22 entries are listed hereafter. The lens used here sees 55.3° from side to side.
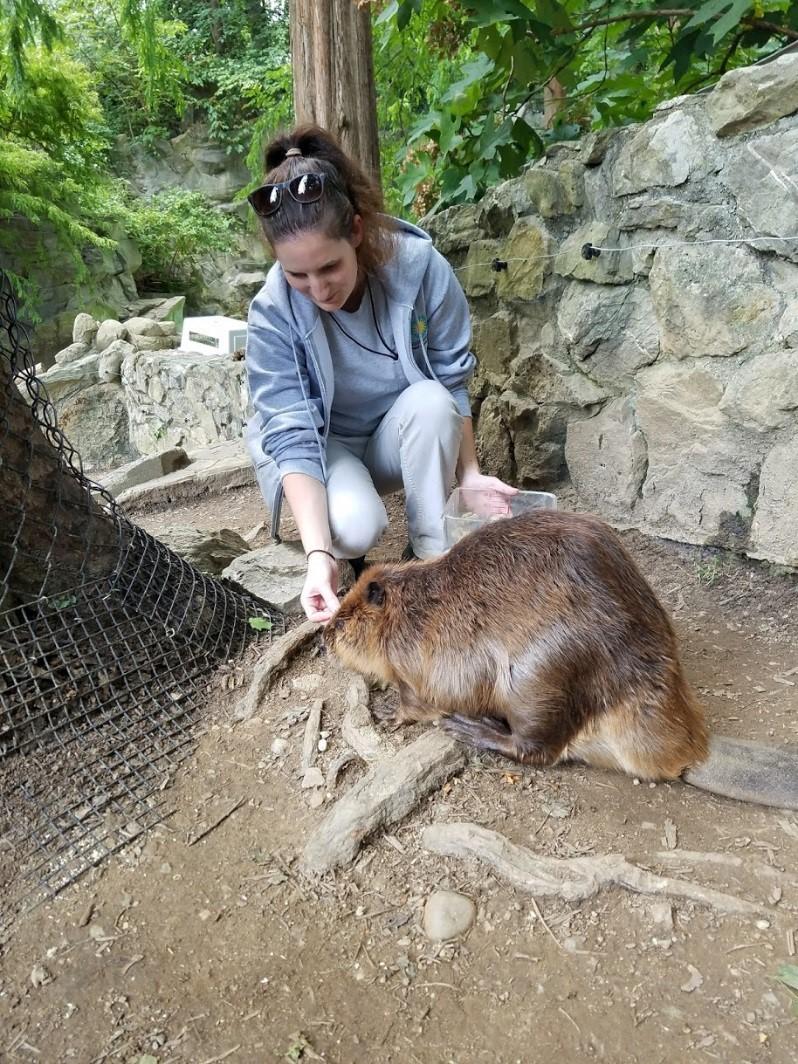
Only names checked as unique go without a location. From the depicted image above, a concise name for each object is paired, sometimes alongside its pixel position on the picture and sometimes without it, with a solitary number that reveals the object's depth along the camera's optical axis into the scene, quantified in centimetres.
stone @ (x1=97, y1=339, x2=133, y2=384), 662
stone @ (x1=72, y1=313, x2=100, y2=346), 791
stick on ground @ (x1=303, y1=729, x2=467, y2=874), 141
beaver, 147
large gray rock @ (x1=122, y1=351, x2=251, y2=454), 532
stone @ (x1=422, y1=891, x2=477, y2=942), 125
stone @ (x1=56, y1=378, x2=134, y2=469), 643
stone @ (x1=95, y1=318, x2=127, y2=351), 761
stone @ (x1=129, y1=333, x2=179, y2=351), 717
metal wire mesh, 150
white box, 630
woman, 177
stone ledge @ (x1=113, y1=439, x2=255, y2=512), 378
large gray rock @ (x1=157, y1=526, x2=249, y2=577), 253
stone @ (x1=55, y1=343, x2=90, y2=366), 760
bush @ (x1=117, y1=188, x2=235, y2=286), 1240
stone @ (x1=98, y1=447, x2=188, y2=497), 420
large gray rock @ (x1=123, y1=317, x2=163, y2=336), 768
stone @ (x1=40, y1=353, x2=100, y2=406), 665
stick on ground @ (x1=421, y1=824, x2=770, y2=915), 127
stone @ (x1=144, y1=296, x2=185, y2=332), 1116
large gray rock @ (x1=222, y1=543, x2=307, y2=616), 228
